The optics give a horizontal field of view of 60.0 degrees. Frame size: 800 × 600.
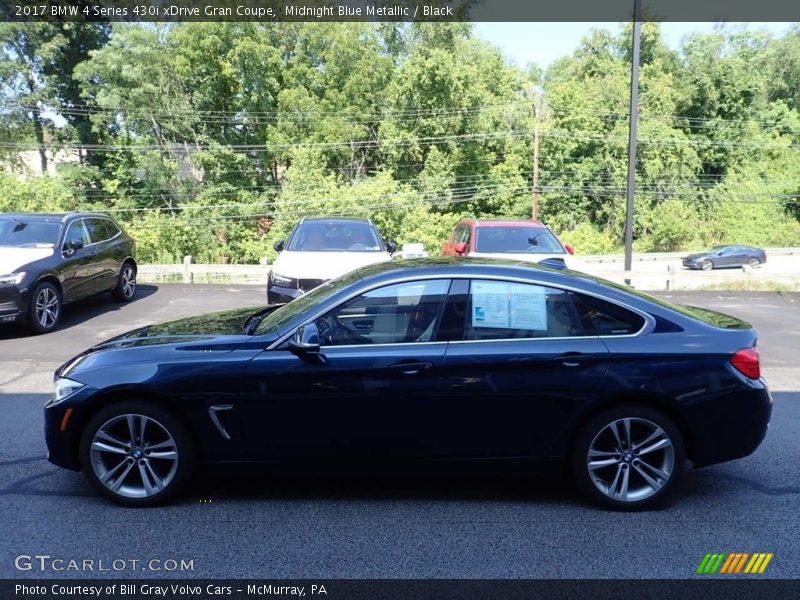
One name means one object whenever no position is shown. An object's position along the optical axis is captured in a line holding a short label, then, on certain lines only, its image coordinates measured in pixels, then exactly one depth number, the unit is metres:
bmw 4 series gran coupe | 4.00
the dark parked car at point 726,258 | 36.98
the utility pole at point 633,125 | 15.30
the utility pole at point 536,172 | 42.38
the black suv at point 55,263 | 9.37
